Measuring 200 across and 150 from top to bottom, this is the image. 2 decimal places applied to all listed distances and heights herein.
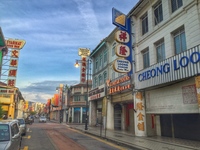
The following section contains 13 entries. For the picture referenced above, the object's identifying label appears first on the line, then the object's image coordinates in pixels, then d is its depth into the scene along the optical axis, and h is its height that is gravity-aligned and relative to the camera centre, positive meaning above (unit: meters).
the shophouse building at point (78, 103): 50.78 +1.12
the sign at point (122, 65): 15.97 +3.60
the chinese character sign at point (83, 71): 29.23 +5.63
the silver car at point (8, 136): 5.68 -1.02
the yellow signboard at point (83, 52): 31.09 +9.18
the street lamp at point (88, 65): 25.06 +5.74
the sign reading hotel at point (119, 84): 18.20 +2.39
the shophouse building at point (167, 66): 11.48 +2.69
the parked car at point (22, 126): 16.09 -1.67
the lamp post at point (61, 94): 63.67 +4.43
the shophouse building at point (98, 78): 26.79 +4.48
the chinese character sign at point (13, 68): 28.17 +5.90
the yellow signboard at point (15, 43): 29.14 +9.90
